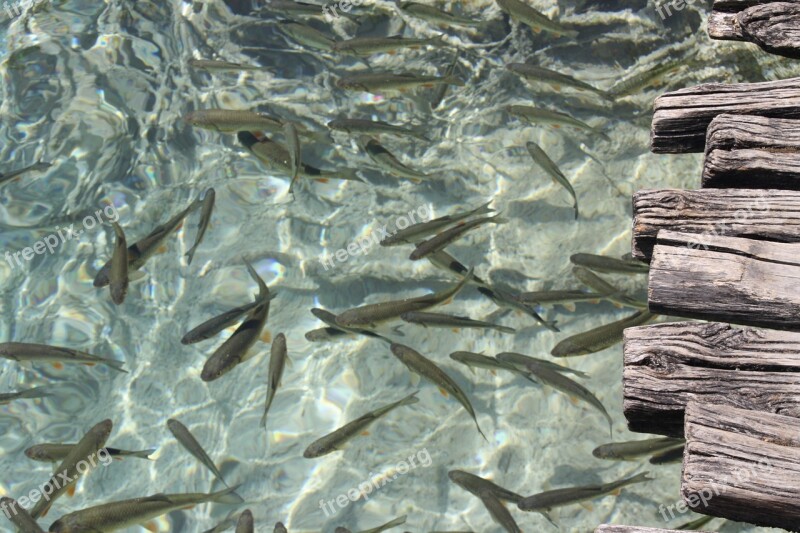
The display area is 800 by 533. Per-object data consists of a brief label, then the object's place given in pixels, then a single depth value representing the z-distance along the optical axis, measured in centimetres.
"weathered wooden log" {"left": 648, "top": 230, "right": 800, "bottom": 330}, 226
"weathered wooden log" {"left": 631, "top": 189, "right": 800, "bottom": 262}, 244
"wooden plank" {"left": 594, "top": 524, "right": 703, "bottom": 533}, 198
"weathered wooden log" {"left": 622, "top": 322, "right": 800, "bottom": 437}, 219
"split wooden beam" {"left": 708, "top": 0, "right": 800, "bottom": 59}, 283
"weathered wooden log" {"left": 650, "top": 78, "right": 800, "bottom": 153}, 273
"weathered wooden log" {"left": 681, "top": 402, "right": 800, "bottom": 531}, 194
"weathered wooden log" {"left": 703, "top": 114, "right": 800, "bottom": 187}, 254
